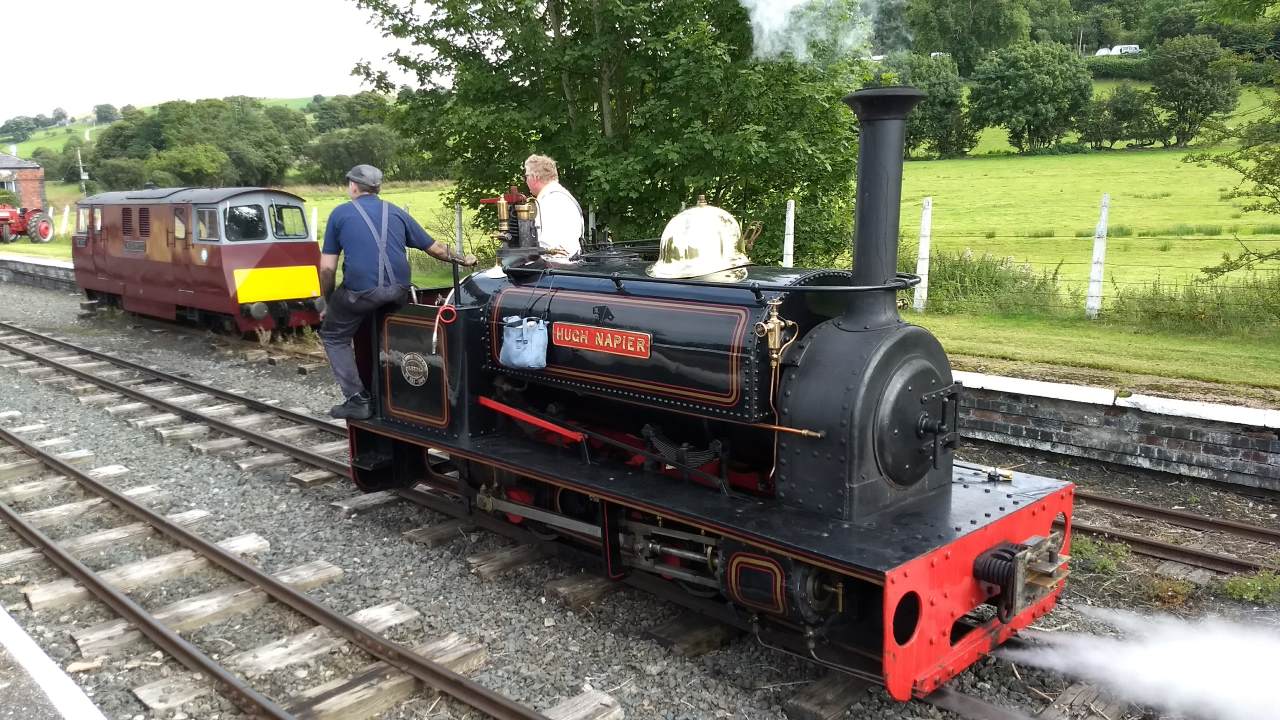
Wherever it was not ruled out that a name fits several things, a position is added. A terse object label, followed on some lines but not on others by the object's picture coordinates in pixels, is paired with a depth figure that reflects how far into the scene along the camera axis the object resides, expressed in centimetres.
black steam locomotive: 365
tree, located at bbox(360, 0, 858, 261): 1060
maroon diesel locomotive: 1272
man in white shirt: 545
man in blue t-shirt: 562
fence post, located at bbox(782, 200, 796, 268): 1161
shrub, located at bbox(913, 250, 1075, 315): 1129
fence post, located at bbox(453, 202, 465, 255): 1593
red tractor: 3397
